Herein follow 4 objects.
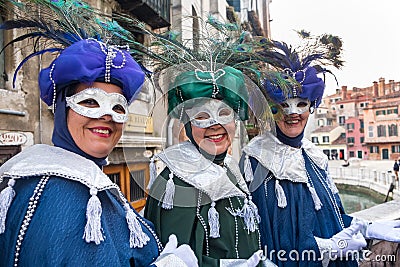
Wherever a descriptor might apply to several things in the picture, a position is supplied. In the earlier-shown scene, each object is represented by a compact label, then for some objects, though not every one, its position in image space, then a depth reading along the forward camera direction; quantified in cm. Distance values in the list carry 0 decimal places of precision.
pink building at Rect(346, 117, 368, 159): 3619
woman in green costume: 159
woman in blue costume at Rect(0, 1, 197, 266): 103
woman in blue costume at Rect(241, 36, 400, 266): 199
